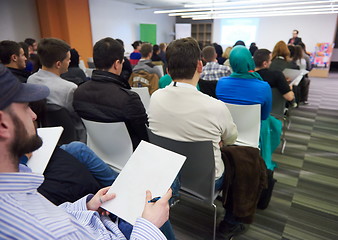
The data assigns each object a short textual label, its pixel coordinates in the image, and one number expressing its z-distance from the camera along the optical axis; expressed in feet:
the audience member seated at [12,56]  8.26
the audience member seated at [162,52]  17.69
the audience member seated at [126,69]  12.29
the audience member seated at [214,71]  10.62
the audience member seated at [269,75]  8.50
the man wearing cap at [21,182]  1.73
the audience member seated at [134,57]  16.81
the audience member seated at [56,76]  6.64
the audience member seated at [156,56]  15.98
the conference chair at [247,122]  6.32
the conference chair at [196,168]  4.15
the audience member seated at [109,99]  5.52
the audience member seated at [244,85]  6.66
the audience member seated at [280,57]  12.20
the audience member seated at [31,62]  10.84
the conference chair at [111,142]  4.95
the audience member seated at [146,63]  11.59
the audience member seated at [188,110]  4.35
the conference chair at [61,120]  5.94
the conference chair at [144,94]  8.61
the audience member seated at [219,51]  19.03
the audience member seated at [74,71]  9.93
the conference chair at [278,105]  8.88
